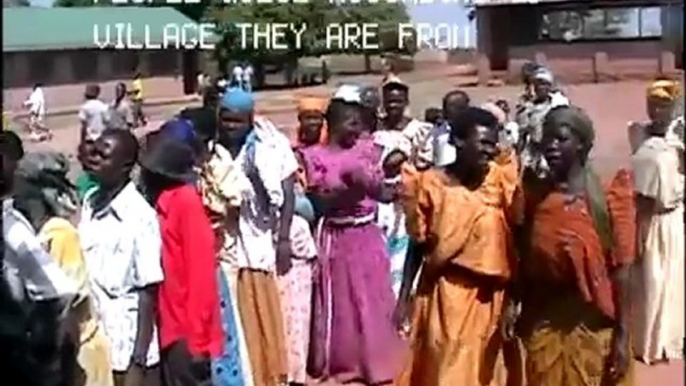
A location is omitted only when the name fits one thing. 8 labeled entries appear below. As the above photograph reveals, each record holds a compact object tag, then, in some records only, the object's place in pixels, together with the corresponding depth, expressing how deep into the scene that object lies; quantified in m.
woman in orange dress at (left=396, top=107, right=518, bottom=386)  5.53
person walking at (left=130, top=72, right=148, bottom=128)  14.81
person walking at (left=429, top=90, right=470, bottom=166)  8.09
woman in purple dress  7.58
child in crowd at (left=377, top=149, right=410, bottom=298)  8.28
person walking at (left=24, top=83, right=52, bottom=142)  16.14
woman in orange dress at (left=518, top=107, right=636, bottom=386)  5.30
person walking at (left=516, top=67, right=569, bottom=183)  8.75
